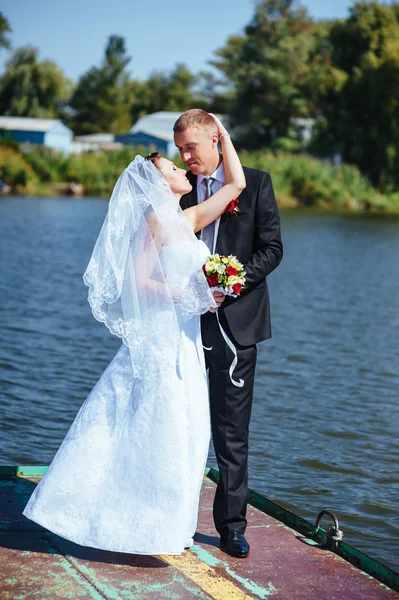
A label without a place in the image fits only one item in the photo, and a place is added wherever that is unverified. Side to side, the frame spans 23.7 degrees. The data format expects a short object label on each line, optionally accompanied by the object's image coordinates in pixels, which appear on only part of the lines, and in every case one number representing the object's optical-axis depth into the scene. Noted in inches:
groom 180.1
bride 170.9
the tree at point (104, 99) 3666.3
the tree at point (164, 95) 3961.6
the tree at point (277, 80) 2501.2
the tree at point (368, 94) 2198.6
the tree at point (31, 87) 3666.3
